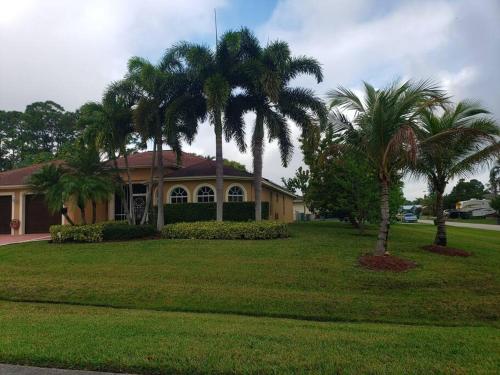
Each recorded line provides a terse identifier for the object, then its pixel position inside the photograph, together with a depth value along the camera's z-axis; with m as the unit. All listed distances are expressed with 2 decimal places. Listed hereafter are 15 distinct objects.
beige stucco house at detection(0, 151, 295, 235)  22.38
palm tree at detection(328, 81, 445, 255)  11.58
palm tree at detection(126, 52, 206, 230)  18.20
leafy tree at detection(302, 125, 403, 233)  17.84
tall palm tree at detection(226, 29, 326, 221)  18.06
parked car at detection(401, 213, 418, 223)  52.42
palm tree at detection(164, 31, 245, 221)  17.34
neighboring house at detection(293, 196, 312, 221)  49.34
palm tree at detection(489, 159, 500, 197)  72.00
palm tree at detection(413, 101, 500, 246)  12.60
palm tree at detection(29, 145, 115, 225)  17.17
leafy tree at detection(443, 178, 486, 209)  80.62
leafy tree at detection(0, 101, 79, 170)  52.25
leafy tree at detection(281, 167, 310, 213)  35.74
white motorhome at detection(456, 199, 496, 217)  66.06
